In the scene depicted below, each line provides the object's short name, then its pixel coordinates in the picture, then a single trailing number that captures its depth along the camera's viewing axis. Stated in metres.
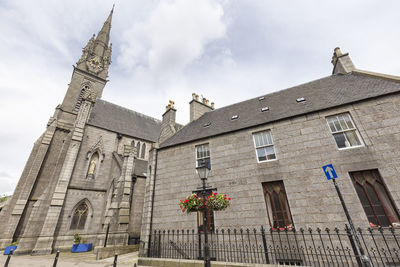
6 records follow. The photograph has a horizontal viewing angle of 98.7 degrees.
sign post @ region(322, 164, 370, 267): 5.91
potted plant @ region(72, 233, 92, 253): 14.36
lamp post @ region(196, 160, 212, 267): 5.84
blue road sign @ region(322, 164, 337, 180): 5.91
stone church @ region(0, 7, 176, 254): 14.16
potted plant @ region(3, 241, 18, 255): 13.35
